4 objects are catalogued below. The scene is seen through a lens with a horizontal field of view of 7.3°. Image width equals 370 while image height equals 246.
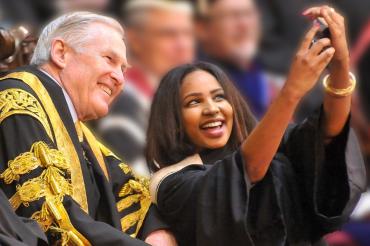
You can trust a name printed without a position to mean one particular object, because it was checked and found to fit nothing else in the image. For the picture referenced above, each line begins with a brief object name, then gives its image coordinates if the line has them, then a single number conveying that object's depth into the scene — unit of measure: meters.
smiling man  9.12
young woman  9.07
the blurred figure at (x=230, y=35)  15.77
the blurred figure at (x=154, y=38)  15.09
